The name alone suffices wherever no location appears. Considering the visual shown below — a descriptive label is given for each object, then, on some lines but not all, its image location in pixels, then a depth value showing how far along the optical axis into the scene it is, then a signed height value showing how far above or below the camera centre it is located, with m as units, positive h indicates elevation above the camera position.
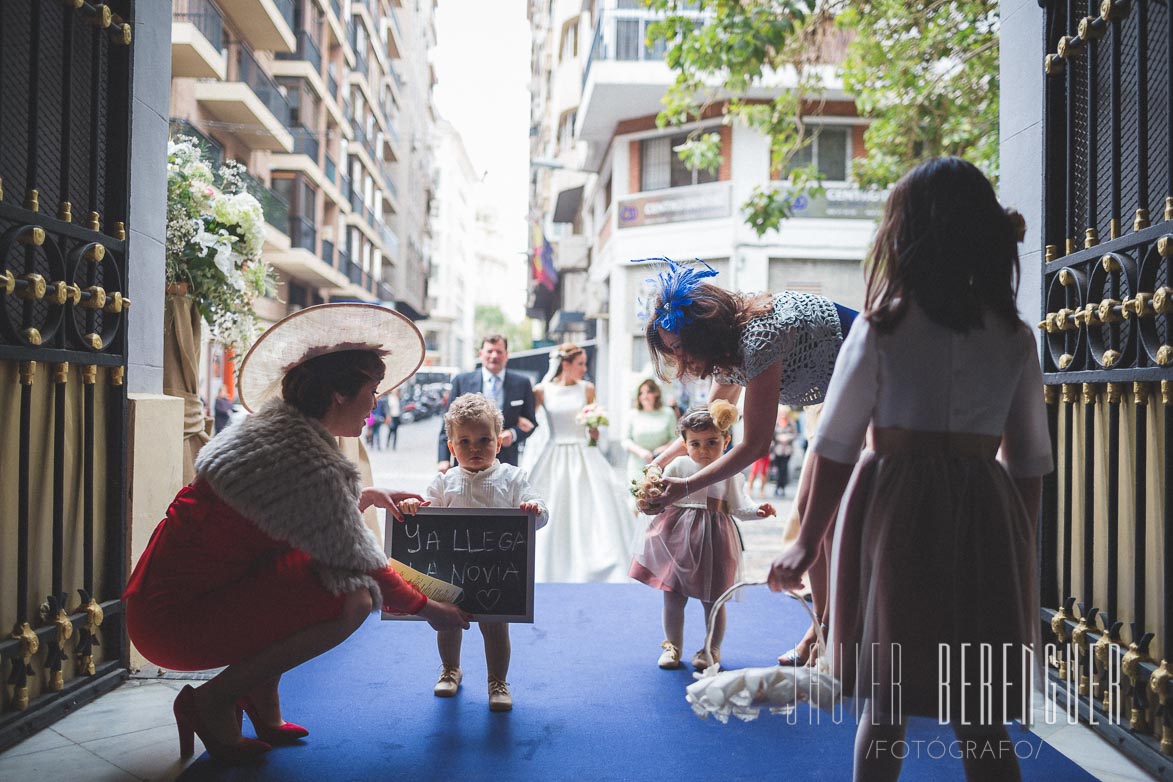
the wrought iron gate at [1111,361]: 3.32 +0.17
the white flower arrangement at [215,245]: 5.31 +0.86
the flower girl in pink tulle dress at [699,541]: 4.77 -0.74
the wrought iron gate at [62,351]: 3.53 +0.16
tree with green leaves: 8.68 +3.43
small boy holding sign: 4.27 -0.38
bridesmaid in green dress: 8.79 -0.28
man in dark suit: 7.93 +0.09
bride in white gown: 7.62 -0.83
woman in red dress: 3.09 -0.57
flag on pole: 39.06 +5.64
